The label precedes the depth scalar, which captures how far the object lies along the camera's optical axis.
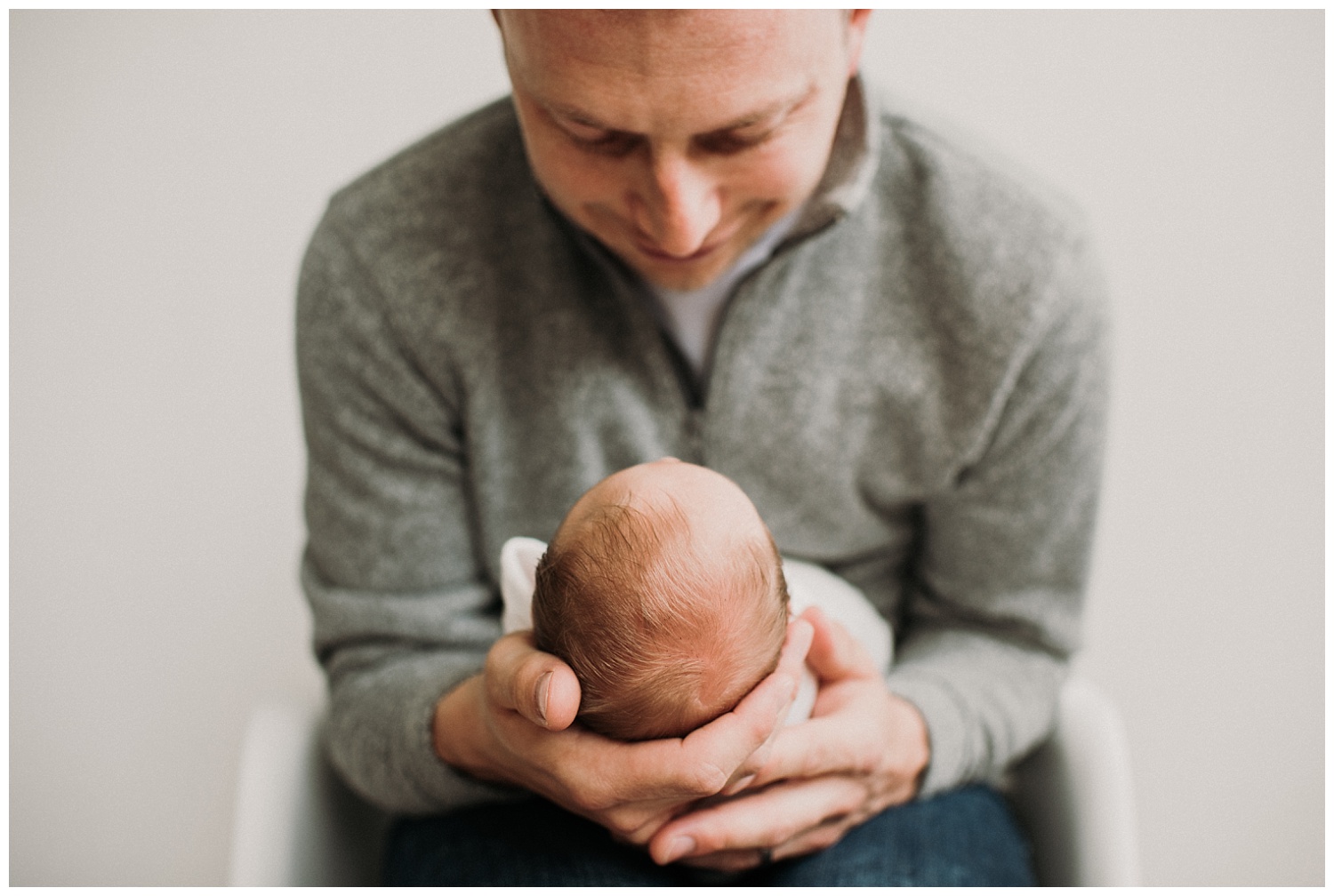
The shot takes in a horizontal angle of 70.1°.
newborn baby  0.71
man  0.85
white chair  0.91
